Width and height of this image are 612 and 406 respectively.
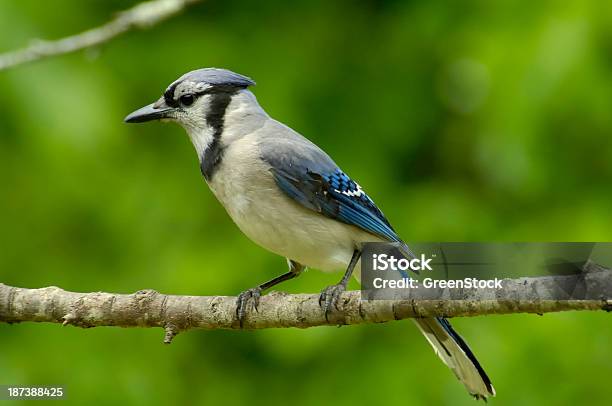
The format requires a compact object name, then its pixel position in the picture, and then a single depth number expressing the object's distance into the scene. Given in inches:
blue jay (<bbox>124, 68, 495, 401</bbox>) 271.4
